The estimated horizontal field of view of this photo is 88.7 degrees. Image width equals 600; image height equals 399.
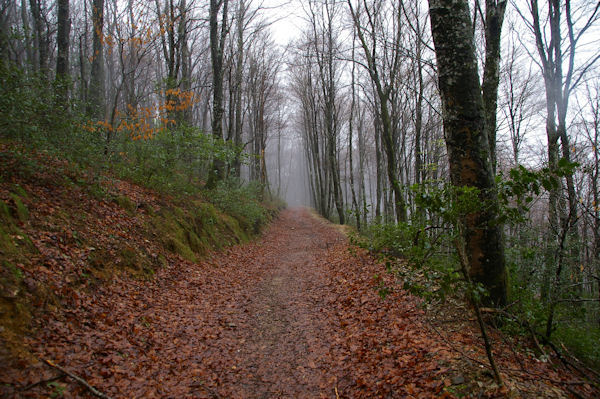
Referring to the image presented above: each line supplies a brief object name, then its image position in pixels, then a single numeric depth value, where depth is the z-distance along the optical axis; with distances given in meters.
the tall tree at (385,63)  10.02
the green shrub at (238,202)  11.84
